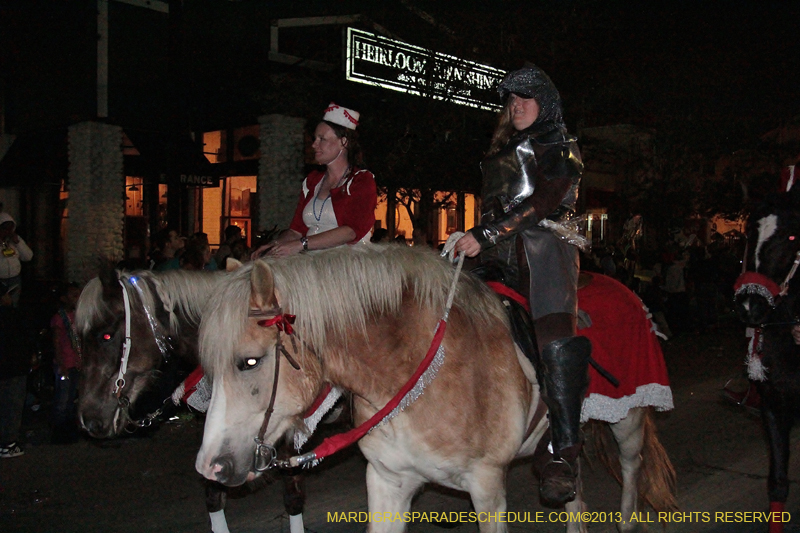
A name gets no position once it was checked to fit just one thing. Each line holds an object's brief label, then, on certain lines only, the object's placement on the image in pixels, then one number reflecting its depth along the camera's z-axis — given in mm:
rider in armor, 3260
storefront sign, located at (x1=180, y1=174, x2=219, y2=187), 14805
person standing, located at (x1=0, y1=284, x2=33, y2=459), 6875
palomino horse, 2768
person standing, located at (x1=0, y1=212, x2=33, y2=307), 9914
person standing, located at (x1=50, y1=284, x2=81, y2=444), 7441
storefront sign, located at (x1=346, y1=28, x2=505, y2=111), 12930
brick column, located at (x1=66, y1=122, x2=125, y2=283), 15305
